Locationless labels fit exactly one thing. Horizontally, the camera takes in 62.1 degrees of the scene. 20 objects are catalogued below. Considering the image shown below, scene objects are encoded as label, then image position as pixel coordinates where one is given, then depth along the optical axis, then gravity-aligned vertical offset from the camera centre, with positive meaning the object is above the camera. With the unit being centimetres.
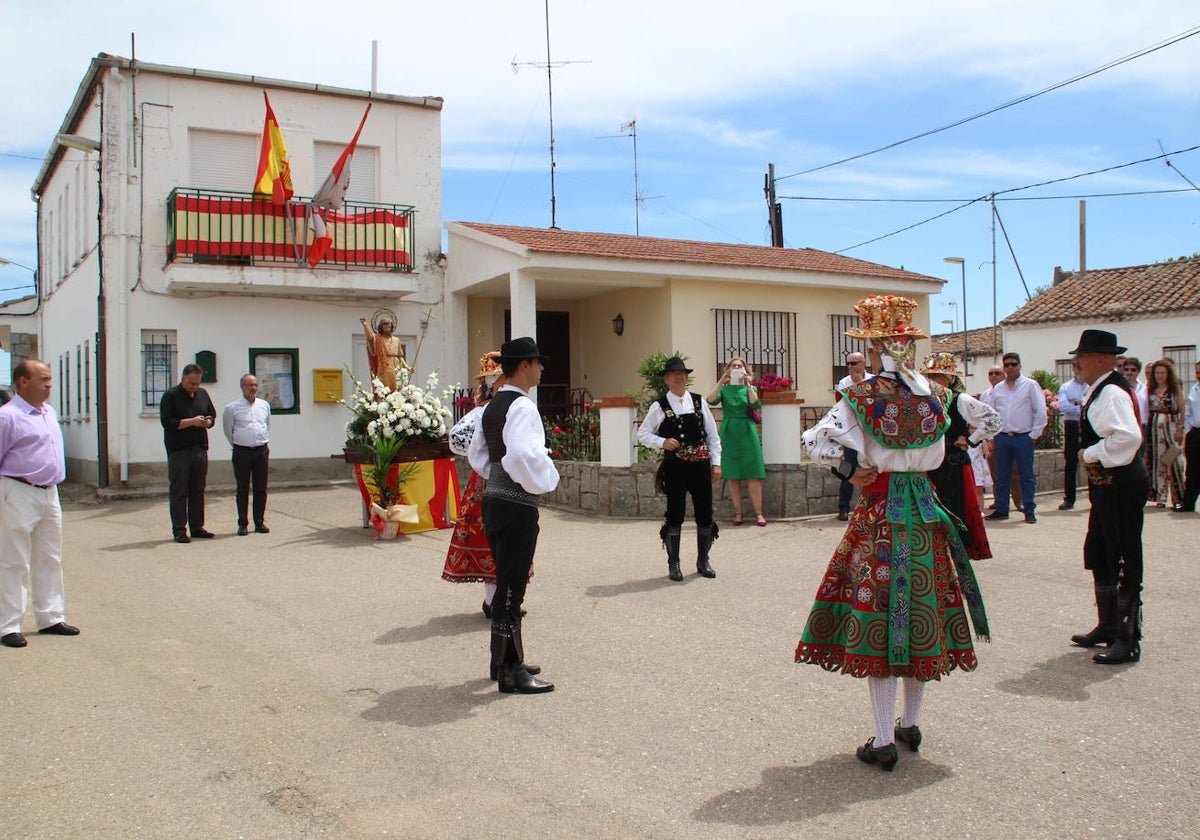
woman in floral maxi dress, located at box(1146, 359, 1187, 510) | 1191 -20
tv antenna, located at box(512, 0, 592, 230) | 1950 +472
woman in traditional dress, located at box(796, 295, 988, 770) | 407 -62
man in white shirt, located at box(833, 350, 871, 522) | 985 -84
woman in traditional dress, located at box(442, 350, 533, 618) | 669 -85
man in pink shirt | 639 -52
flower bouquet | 1091 -22
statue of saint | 1351 +86
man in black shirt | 1084 -24
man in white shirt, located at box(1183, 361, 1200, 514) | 1163 -49
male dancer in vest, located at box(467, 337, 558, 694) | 526 -53
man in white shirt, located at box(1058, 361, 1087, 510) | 1234 -32
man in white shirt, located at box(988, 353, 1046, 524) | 1115 -19
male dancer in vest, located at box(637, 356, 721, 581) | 834 -37
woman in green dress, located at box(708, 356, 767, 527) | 1110 -27
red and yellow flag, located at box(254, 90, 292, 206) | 1638 +413
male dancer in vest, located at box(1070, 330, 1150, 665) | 565 -51
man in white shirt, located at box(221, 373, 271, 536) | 1127 -25
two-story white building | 1602 +279
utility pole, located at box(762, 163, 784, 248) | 2733 +547
